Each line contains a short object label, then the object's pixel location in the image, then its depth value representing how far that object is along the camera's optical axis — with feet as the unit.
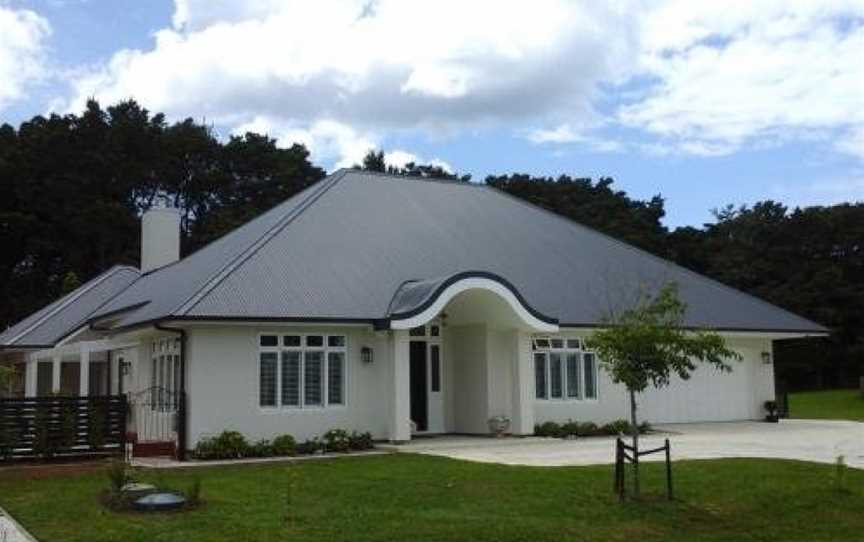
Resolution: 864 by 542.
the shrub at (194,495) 38.75
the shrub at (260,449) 63.36
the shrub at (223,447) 62.03
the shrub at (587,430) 75.61
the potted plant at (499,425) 73.36
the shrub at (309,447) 65.13
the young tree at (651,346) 40.78
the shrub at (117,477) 40.67
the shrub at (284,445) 63.98
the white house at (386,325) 65.98
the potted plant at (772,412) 92.02
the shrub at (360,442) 66.47
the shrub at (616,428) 77.56
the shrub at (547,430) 74.57
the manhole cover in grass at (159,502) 37.63
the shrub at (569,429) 74.94
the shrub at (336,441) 65.77
